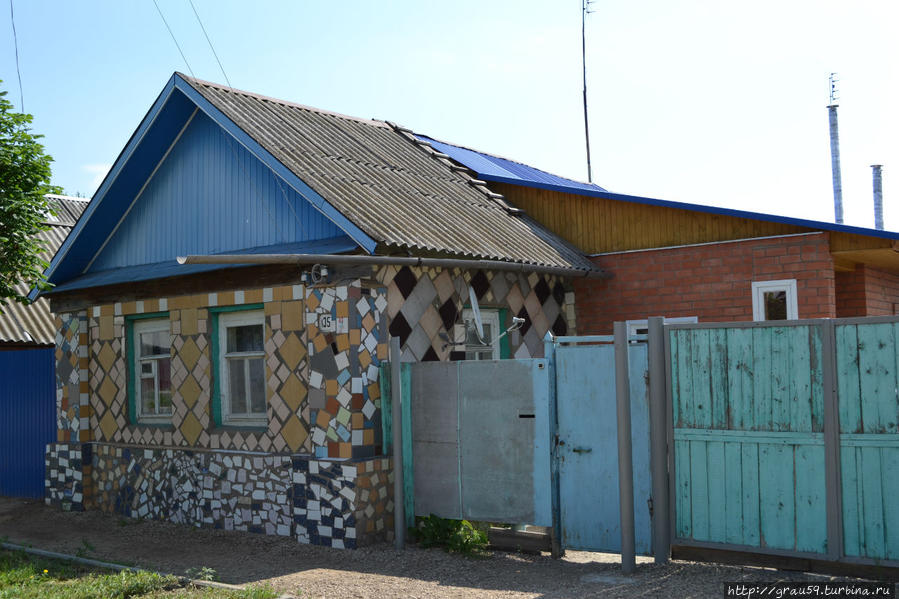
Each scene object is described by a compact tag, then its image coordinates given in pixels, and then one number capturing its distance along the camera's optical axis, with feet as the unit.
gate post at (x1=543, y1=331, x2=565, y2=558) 26.45
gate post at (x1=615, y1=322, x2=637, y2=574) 24.32
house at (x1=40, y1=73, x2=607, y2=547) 29.81
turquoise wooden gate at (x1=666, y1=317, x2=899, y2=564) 21.67
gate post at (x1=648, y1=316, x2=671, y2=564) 24.27
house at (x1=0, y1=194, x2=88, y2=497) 43.50
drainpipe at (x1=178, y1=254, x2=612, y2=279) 27.45
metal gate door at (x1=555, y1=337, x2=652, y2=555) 24.95
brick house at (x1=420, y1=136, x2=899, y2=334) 34.01
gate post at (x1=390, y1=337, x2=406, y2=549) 28.81
